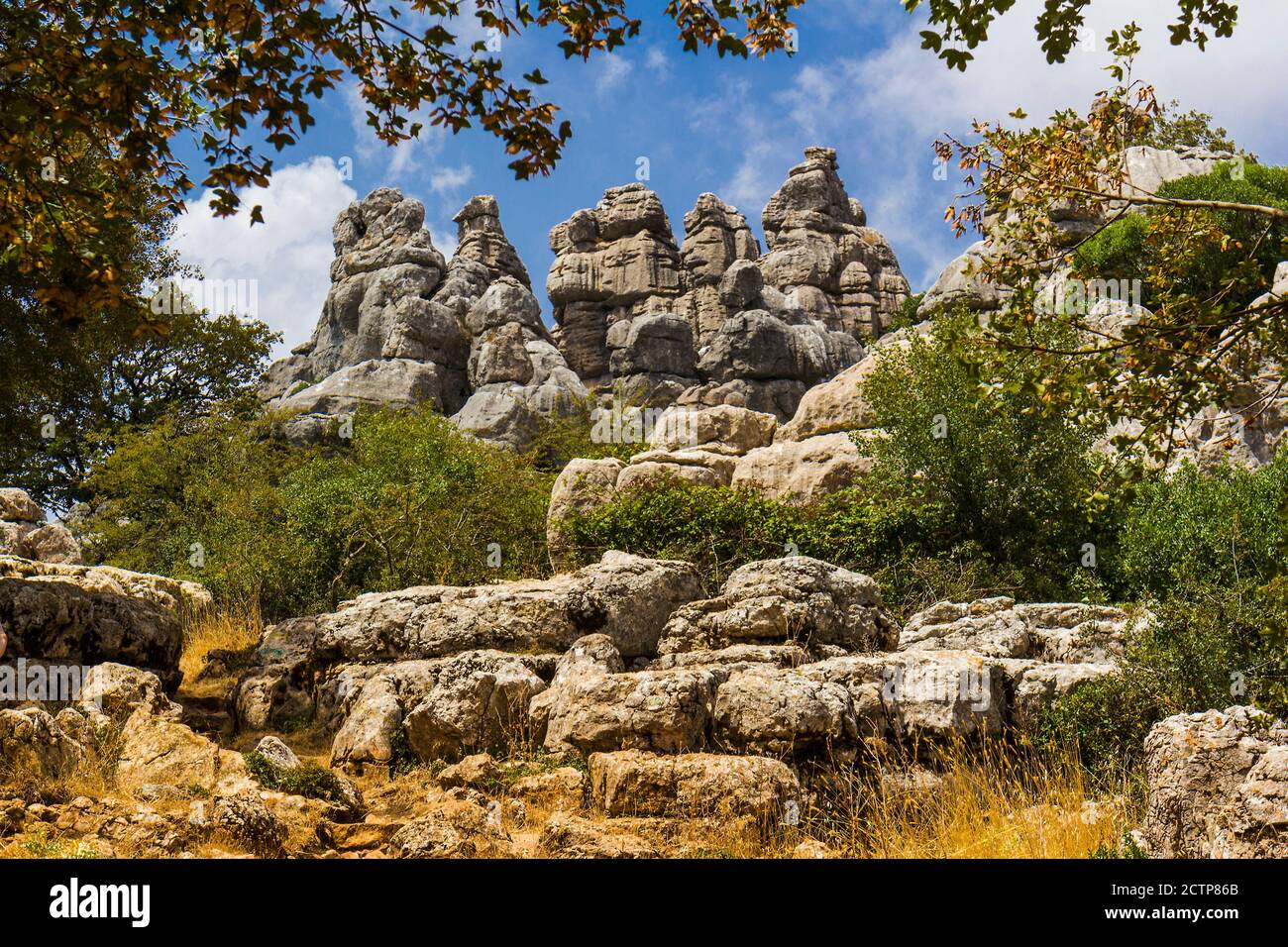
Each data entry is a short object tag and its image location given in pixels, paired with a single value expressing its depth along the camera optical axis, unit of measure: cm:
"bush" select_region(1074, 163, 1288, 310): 2995
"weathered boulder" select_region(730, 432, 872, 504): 1702
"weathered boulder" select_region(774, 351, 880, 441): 1941
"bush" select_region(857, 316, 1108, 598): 1570
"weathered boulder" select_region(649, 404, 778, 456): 1966
